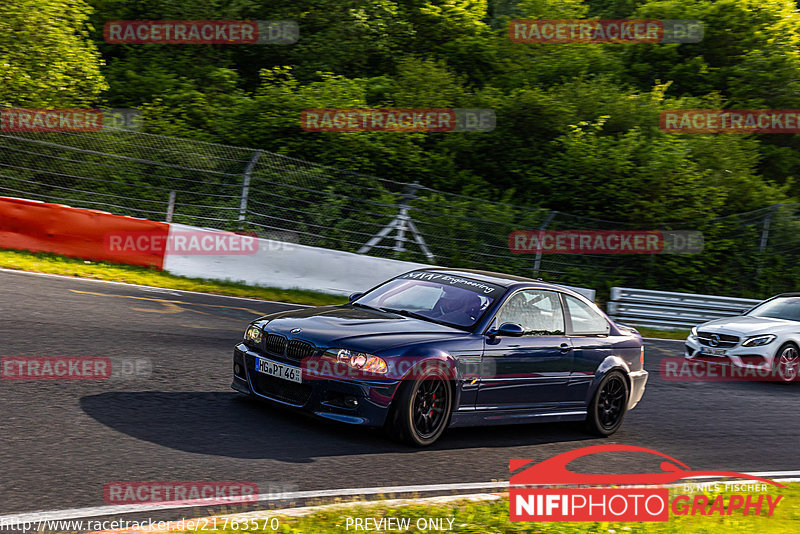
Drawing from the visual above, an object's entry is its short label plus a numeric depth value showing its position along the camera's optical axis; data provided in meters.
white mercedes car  13.95
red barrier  15.23
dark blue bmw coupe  7.09
